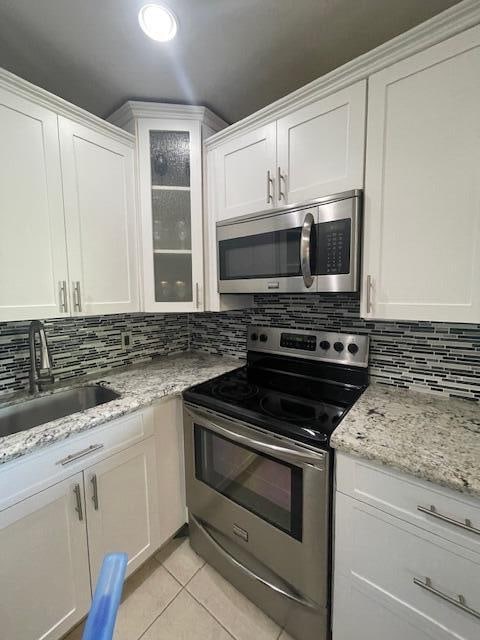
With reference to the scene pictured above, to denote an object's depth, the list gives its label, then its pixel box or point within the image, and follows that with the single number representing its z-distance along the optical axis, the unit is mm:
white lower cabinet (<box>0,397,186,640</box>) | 939
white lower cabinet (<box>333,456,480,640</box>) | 781
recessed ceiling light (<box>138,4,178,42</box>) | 1013
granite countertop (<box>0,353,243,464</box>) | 950
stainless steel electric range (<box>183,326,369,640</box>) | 1013
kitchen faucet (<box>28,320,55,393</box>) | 1345
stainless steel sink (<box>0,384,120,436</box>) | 1284
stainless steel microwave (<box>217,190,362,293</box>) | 1134
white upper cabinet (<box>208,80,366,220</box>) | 1125
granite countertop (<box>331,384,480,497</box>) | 784
